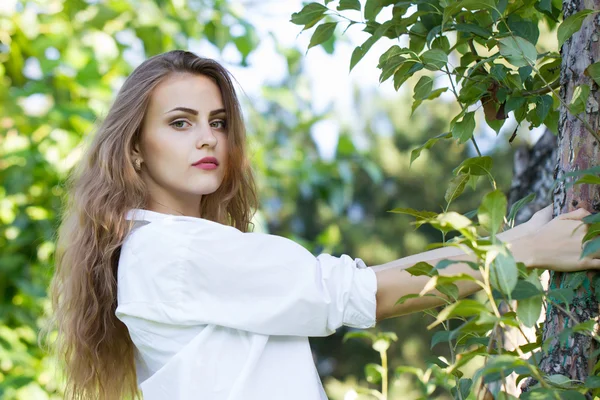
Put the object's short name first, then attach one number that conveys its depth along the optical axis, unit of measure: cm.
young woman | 206
